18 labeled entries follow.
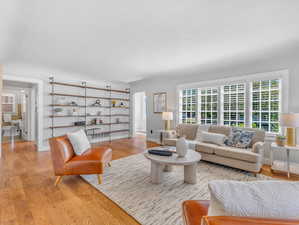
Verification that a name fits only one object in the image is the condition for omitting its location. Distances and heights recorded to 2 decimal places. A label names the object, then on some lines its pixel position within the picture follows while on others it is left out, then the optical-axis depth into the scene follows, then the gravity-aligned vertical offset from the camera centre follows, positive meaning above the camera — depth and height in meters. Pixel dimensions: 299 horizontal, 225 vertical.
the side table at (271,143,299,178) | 2.64 -1.02
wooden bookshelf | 4.75 +0.30
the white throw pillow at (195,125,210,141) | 3.94 -0.43
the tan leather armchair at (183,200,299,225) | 0.57 -0.42
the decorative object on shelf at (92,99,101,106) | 5.57 +0.42
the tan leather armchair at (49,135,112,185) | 2.33 -0.79
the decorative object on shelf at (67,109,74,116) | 4.96 +0.06
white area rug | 1.73 -1.15
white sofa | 2.70 -0.75
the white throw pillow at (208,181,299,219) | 0.60 -0.37
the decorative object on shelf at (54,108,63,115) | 4.62 +0.09
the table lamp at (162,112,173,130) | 4.68 -0.06
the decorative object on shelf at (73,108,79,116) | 5.06 +0.10
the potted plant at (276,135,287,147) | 2.72 -0.49
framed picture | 5.39 +0.45
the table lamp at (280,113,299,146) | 2.62 -0.17
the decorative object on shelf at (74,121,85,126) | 4.95 -0.32
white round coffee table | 2.33 -0.89
